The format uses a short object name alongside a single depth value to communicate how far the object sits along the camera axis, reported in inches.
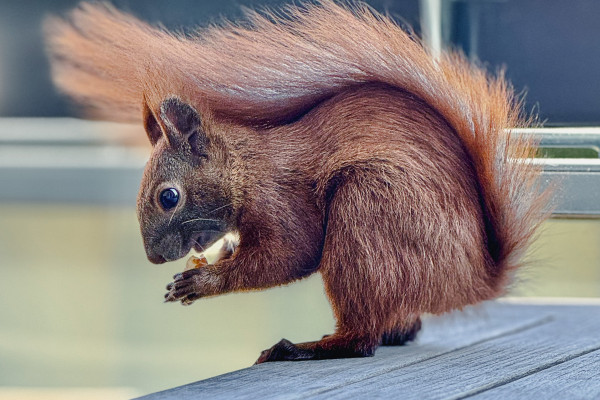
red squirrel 76.3
